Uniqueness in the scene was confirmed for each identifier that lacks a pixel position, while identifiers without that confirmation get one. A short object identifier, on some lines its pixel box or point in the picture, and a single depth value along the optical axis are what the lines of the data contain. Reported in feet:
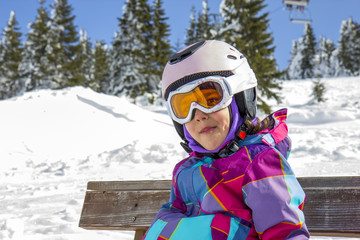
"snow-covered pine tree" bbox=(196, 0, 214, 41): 132.77
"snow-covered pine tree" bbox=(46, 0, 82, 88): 101.65
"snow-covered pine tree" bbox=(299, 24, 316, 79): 180.24
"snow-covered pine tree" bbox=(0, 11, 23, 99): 128.42
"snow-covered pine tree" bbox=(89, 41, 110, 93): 152.66
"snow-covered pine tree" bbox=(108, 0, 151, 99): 98.94
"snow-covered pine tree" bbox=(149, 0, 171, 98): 98.02
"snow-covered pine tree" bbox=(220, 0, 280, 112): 70.95
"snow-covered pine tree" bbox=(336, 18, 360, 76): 182.70
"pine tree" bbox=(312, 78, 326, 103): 91.20
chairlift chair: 83.66
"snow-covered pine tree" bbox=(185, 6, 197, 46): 135.54
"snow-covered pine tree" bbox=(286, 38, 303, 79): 196.52
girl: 4.75
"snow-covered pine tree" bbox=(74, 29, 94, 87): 147.13
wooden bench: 5.81
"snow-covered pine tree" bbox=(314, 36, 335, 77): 190.60
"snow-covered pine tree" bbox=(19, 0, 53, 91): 101.04
